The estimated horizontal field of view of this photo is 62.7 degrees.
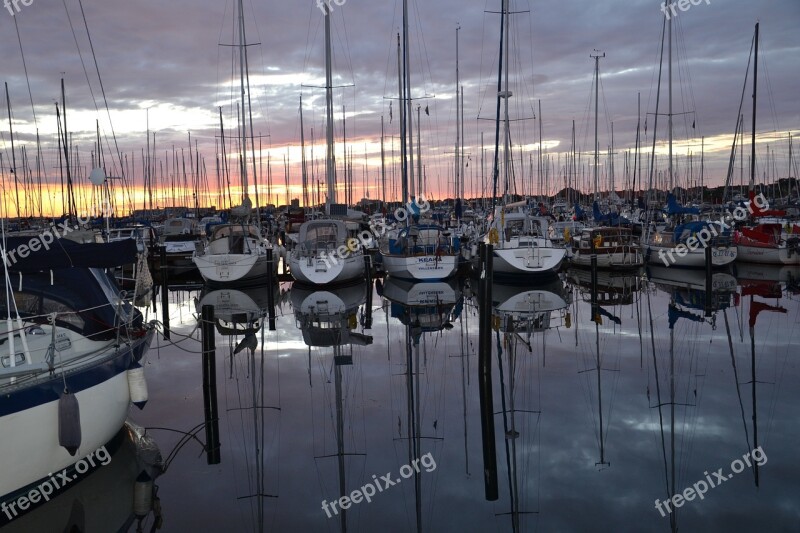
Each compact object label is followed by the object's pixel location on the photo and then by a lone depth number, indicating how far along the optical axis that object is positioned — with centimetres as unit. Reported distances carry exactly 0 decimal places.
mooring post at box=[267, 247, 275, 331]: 1865
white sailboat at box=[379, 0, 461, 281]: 2522
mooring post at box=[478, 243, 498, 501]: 794
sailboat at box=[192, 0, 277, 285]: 2538
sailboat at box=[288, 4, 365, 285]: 2444
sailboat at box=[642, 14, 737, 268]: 2808
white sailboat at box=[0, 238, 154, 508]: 679
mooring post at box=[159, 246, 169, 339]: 1857
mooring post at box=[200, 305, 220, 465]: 894
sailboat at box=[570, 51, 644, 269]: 2947
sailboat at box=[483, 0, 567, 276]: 2433
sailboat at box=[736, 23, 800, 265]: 2945
